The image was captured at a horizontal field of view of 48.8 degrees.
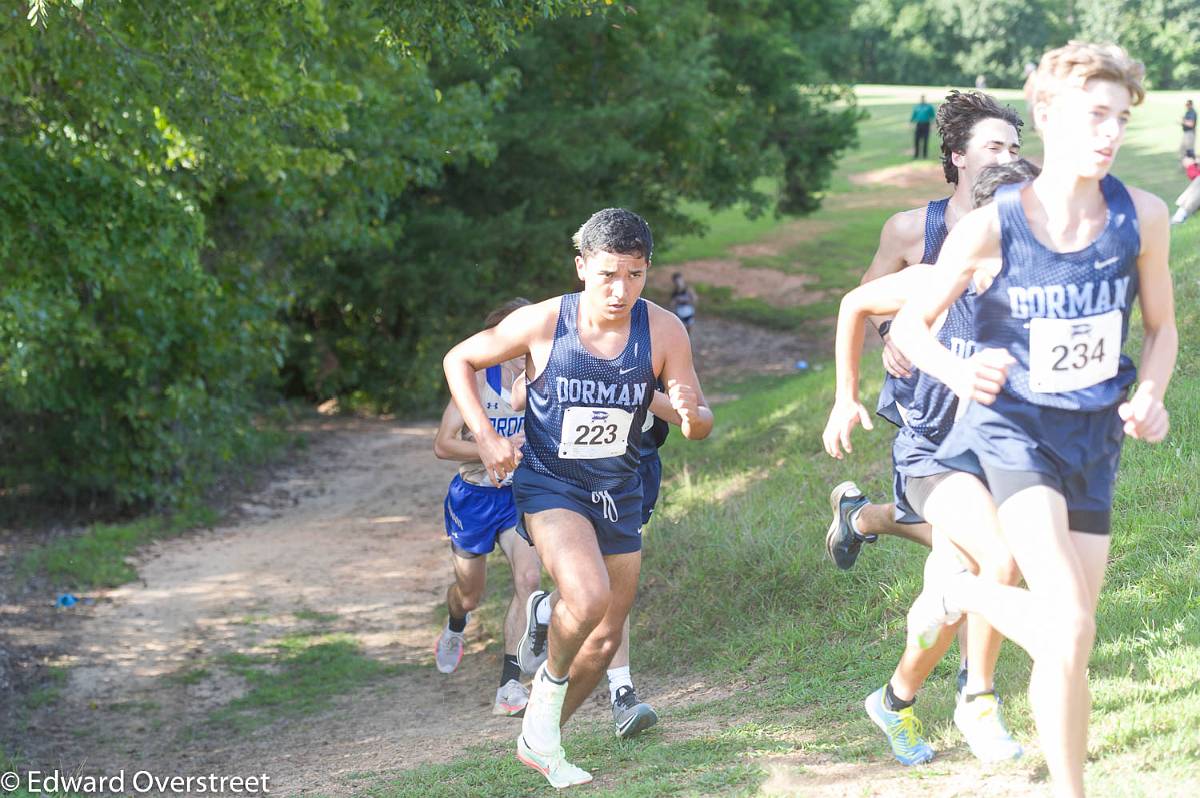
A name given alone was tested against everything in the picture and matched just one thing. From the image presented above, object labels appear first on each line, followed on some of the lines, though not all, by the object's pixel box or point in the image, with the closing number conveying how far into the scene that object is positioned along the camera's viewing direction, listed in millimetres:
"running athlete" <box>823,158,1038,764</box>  4133
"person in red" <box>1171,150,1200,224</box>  15383
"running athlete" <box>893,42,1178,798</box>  3518
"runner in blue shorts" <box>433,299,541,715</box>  6809
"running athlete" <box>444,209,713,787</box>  4812
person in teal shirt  40125
